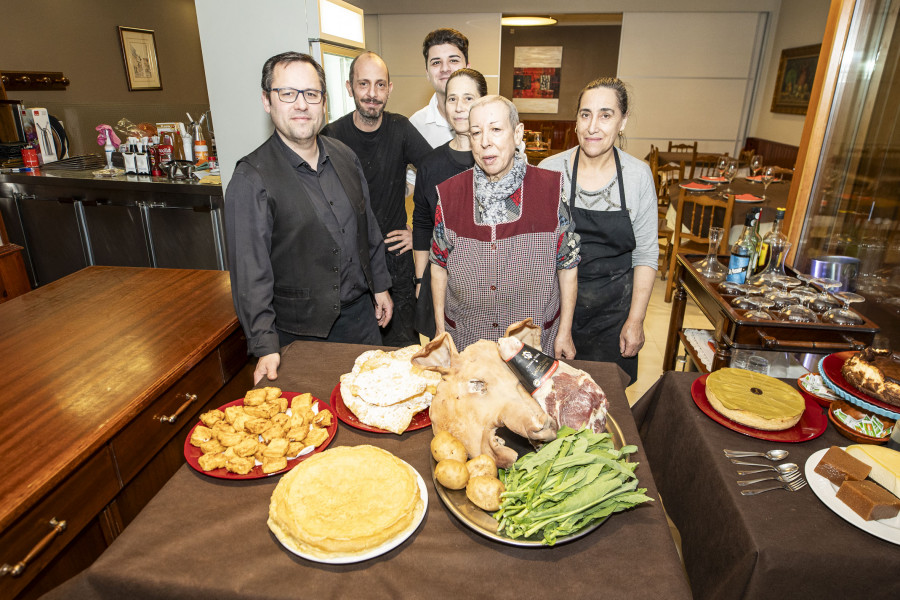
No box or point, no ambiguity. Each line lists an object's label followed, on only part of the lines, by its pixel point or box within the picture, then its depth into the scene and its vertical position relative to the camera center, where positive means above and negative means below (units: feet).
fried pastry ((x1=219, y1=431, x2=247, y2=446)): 4.01 -2.35
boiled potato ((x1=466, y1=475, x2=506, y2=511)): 3.38 -2.28
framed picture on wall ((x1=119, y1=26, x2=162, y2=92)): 20.63 +2.30
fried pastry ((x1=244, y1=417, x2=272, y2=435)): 4.18 -2.34
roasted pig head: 3.55 -1.87
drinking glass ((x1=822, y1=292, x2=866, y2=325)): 6.39 -2.22
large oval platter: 3.18 -2.40
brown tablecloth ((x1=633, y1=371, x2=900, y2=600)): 3.54 -2.83
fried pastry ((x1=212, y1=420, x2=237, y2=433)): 4.18 -2.35
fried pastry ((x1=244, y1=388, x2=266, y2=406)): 4.49 -2.29
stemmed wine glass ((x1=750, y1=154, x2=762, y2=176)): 17.64 -1.27
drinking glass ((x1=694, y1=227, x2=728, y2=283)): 8.07 -2.09
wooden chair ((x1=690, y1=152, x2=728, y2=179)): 22.08 -1.74
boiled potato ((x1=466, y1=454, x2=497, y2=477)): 3.54 -2.23
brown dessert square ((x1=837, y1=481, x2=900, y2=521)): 3.67 -2.53
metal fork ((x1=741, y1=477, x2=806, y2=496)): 4.00 -2.64
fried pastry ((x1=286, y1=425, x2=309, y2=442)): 4.09 -2.35
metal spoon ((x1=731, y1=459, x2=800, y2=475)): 4.16 -2.60
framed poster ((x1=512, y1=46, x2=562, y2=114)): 35.22 +2.86
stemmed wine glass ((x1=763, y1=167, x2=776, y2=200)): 15.01 -1.39
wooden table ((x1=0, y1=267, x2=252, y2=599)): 3.82 -2.42
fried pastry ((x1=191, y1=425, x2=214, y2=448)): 4.08 -2.37
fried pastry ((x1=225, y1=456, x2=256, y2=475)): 3.78 -2.40
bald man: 8.36 -0.48
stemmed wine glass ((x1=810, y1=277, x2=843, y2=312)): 6.78 -2.16
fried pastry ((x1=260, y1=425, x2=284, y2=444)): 4.10 -2.35
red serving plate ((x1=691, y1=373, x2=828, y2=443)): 4.56 -2.58
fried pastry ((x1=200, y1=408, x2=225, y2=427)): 4.23 -2.31
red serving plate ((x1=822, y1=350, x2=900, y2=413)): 4.58 -2.27
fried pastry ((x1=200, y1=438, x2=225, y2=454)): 3.95 -2.37
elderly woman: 5.79 -1.21
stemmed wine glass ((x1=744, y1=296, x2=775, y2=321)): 6.56 -2.26
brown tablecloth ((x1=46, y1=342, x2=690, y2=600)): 3.01 -2.54
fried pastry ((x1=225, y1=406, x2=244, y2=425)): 4.29 -2.32
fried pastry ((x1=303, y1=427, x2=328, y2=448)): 4.09 -2.38
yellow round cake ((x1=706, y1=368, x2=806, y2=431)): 4.62 -2.44
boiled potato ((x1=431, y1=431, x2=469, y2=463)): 3.67 -2.20
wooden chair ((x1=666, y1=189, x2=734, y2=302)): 13.78 -2.59
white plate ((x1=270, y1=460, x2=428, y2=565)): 3.08 -2.46
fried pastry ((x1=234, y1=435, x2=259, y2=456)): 3.93 -2.36
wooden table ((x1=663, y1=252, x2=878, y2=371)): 6.33 -2.47
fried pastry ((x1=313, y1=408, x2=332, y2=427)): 4.28 -2.33
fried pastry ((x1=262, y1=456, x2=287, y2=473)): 3.81 -2.41
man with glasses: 5.84 -1.24
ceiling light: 26.66 +5.06
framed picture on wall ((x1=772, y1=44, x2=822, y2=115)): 19.77 +1.72
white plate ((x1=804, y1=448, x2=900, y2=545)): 3.59 -2.64
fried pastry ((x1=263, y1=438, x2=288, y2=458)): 3.95 -2.38
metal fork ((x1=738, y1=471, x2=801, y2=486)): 4.09 -2.63
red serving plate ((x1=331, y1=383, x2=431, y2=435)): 4.33 -2.39
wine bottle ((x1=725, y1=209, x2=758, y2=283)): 7.59 -1.79
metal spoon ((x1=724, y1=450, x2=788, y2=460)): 4.31 -2.61
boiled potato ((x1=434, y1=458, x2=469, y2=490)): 3.49 -2.25
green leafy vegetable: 3.19 -2.19
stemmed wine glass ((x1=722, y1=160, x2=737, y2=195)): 16.01 -1.33
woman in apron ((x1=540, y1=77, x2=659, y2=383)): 6.58 -1.19
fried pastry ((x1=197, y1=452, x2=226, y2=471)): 3.79 -2.38
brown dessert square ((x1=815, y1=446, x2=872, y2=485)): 3.97 -2.50
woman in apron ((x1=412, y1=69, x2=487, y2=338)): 7.05 -0.61
